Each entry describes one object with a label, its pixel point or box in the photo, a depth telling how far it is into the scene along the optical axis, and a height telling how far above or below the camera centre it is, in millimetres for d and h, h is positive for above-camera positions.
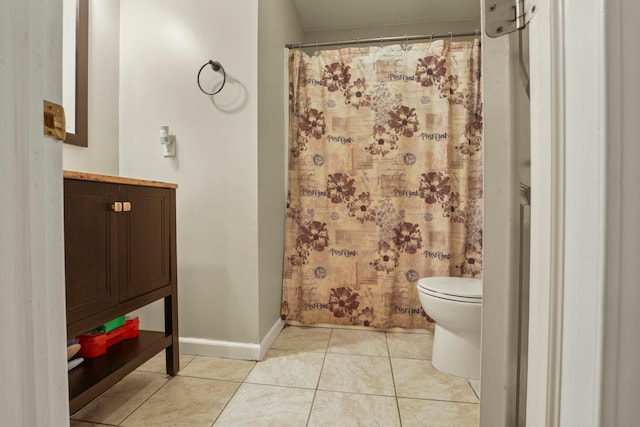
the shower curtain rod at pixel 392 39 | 1919 +1085
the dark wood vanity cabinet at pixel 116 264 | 934 -218
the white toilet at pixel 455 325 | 1383 -566
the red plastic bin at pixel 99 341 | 1187 -560
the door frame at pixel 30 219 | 396 -20
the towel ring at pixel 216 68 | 1548 +707
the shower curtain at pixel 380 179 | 1951 +168
